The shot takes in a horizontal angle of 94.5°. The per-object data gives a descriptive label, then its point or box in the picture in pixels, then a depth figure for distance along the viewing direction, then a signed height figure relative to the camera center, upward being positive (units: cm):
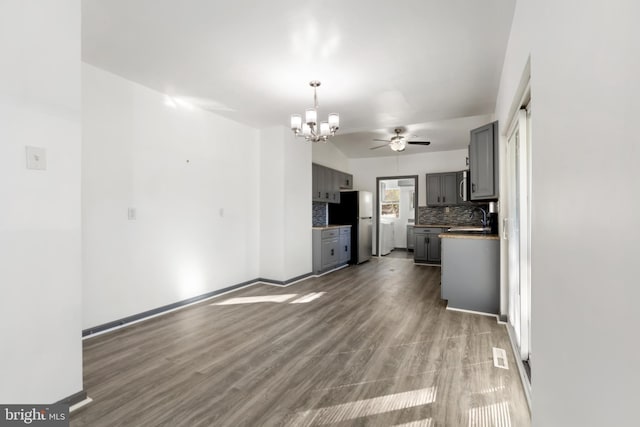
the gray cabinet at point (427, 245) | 684 -75
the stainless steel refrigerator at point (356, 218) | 695 -11
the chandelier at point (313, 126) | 322 +100
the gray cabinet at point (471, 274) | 342 -73
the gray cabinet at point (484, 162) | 316 +57
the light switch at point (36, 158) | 172 +34
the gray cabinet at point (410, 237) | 812 -68
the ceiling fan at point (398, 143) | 557 +133
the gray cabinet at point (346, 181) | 738 +84
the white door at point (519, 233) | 230 -18
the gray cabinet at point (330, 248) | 571 -70
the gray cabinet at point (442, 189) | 695 +57
